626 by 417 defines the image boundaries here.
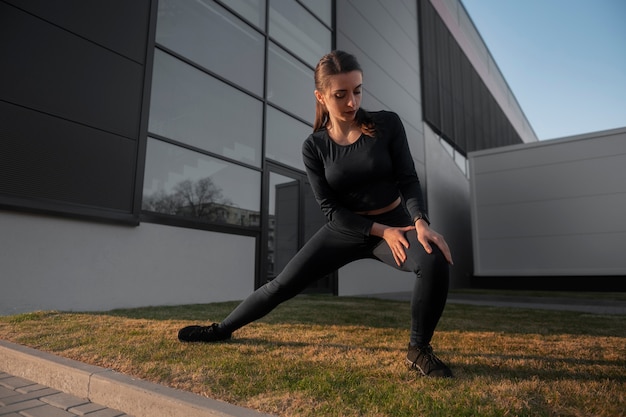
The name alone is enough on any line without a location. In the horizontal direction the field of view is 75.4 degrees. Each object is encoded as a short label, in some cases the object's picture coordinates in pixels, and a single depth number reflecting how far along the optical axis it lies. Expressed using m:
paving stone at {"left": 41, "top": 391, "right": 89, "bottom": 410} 2.21
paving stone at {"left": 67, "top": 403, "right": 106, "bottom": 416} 2.10
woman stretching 2.21
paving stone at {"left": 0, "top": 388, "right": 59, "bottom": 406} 2.26
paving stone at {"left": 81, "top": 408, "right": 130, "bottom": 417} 2.06
